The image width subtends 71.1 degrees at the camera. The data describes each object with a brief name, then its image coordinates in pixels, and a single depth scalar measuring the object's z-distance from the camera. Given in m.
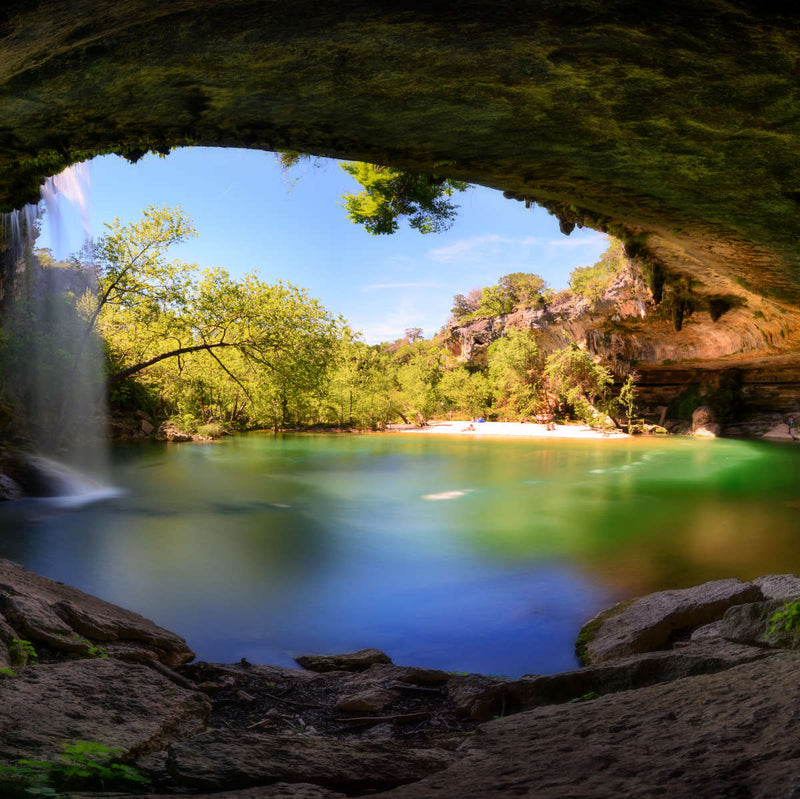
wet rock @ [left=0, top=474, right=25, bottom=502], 11.36
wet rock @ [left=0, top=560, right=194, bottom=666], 3.63
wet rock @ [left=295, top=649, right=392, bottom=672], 4.61
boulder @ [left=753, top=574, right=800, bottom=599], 4.35
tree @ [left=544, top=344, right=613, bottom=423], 31.25
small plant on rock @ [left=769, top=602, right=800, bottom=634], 3.23
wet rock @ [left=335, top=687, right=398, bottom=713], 3.58
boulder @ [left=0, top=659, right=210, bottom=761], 2.23
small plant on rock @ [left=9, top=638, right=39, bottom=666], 3.15
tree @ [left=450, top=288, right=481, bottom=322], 49.25
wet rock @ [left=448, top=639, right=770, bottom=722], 3.20
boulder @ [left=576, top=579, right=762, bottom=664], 4.38
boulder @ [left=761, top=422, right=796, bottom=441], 28.67
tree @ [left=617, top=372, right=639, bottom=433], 31.07
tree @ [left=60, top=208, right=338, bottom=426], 17.34
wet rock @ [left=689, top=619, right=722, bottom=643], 3.93
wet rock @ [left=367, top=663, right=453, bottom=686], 4.11
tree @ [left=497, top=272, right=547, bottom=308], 40.64
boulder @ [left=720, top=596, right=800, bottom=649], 3.23
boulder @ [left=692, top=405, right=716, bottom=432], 30.70
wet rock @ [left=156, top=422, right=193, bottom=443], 25.86
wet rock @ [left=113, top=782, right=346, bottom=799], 1.81
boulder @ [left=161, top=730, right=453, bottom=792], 1.99
